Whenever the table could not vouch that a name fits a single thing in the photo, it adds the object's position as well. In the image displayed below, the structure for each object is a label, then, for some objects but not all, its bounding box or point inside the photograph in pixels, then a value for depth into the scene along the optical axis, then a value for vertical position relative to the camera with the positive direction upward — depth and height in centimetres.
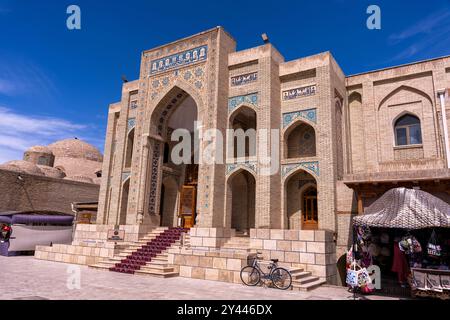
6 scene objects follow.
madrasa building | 1173 +383
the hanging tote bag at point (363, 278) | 815 -79
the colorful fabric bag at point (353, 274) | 810 -71
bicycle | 925 -91
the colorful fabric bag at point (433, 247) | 816 -4
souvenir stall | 783 -6
